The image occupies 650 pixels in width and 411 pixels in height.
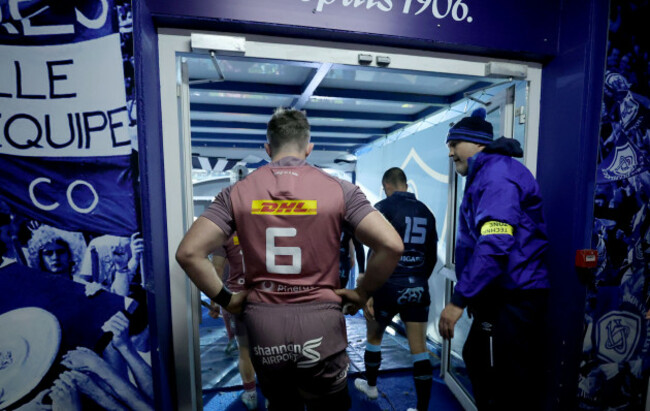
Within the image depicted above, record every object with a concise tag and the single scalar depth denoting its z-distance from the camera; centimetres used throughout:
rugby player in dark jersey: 246
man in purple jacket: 160
